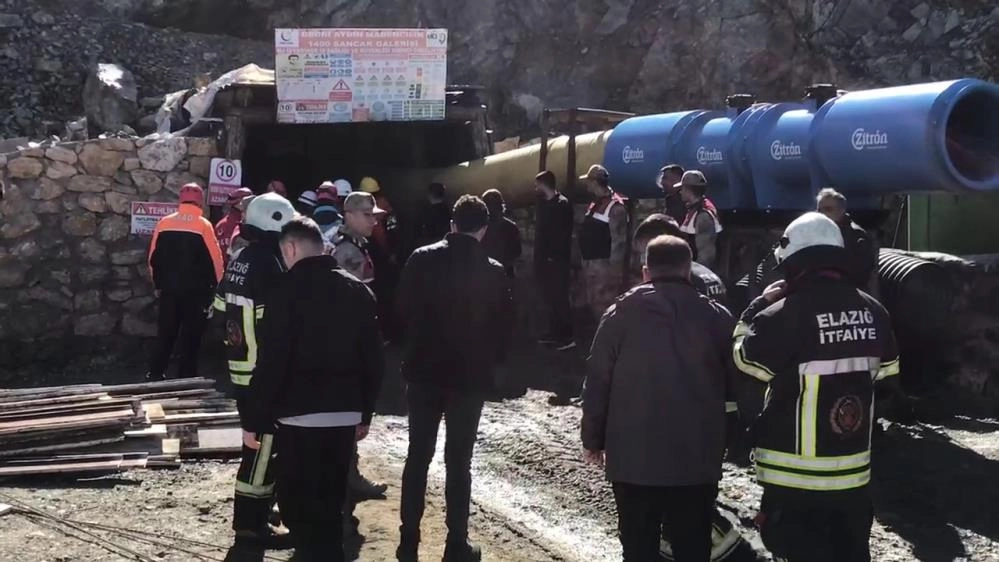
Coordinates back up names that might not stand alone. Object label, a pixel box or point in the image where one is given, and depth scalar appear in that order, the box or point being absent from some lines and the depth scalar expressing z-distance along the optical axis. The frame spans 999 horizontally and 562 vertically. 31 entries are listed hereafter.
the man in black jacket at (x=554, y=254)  10.39
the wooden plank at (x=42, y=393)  7.31
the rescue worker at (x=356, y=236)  6.13
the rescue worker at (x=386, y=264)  10.66
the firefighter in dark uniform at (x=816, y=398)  3.76
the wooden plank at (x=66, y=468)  5.99
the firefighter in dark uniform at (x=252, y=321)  5.16
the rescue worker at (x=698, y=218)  8.17
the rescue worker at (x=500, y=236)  10.09
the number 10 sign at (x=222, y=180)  11.27
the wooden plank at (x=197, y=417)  7.09
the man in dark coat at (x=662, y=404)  3.96
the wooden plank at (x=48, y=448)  6.22
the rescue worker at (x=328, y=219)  8.27
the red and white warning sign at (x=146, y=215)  11.00
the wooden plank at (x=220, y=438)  6.82
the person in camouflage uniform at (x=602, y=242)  9.88
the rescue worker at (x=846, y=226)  6.39
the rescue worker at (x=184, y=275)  9.01
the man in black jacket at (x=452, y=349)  4.98
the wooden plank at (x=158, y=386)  7.61
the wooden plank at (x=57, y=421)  6.30
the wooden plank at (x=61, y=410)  6.66
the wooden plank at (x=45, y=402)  6.91
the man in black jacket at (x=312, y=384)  4.30
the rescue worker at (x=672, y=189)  8.47
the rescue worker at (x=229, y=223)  9.54
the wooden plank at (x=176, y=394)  7.61
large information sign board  11.84
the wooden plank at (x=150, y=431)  6.61
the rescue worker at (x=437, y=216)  11.17
